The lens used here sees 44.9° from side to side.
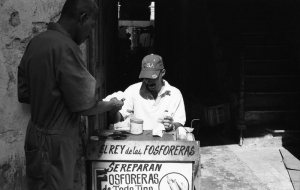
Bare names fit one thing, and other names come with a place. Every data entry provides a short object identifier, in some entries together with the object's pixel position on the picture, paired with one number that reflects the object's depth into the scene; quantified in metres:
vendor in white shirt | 4.08
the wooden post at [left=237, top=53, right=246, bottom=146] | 7.83
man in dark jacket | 2.31
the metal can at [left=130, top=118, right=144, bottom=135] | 3.31
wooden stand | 3.05
